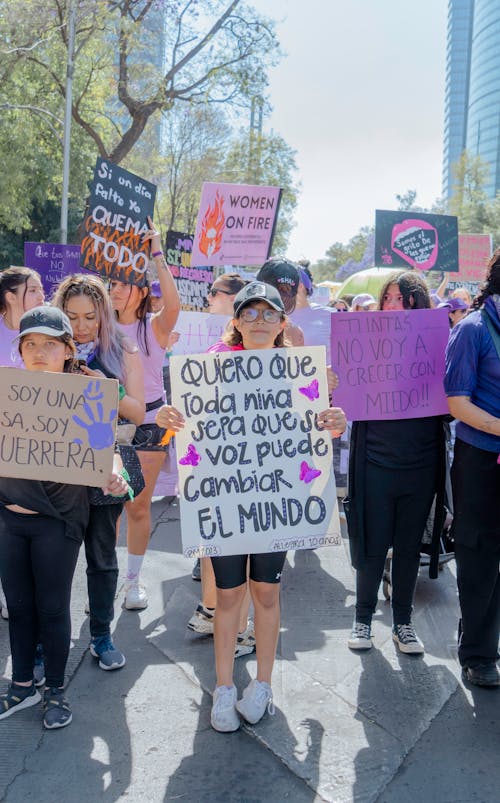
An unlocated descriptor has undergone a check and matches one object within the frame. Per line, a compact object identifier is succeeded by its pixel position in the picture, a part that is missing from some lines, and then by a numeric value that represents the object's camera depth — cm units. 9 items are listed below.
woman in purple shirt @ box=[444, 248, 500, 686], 322
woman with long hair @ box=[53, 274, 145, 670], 343
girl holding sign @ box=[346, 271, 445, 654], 359
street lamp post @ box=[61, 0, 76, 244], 1578
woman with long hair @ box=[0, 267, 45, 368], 403
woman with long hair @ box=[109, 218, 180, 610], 412
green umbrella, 1193
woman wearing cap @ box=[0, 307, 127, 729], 288
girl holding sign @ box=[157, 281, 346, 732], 297
